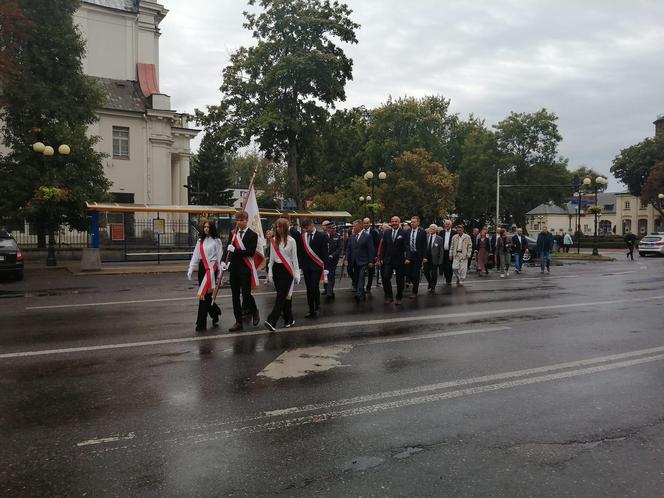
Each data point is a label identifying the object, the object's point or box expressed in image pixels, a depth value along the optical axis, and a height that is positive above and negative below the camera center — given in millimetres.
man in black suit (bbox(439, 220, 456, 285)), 16984 -617
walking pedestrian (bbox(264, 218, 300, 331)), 8992 -450
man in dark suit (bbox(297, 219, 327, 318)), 10383 -551
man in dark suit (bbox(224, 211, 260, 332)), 8867 -380
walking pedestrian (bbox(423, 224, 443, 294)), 15203 -690
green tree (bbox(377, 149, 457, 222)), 50250 +3993
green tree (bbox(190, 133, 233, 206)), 70000 +7138
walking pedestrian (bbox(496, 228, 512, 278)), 20797 -770
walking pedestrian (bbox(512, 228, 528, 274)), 21812 -543
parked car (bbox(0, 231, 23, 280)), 17391 -721
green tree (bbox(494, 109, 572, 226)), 67688 +8858
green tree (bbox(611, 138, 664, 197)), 80500 +10009
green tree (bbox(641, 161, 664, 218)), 68375 +5447
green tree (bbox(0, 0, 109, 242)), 23781 +4907
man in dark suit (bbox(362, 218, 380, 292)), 13156 -53
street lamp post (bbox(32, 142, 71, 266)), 22281 +3220
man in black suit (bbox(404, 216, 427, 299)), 13578 -397
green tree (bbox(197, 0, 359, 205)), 33844 +9440
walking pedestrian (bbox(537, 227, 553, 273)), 22016 -596
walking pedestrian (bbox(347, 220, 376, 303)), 12664 -539
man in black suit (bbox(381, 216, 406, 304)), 12461 -493
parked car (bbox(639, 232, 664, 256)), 38031 -947
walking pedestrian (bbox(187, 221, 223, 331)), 8922 -516
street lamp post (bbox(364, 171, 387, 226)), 31805 +3257
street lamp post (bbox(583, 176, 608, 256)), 33444 +2999
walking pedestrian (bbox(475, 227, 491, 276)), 20875 -658
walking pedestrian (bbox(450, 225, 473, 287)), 16734 -562
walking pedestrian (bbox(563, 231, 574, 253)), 39656 -729
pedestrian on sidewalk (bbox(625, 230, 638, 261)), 34556 -546
